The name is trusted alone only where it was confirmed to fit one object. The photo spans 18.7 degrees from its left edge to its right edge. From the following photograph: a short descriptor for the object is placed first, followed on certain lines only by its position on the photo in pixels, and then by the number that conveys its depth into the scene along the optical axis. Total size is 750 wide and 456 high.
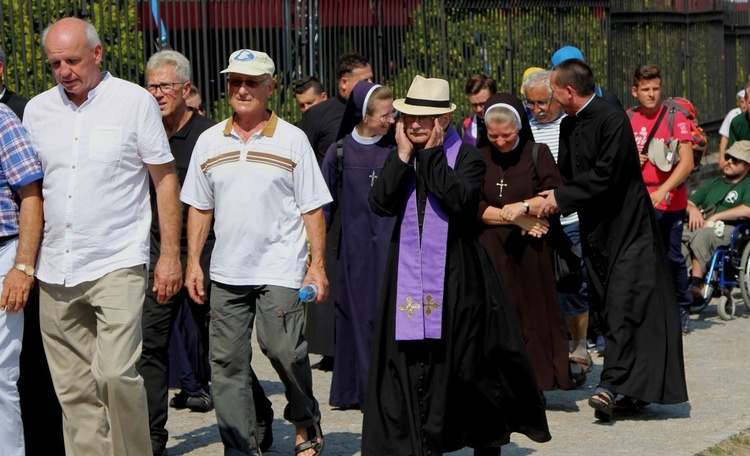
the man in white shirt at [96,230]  9.59
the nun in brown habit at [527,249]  13.50
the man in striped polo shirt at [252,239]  10.67
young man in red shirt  16.46
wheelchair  18.80
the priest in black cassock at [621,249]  13.10
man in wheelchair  19.02
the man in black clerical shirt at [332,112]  16.42
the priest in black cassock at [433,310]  10.33
